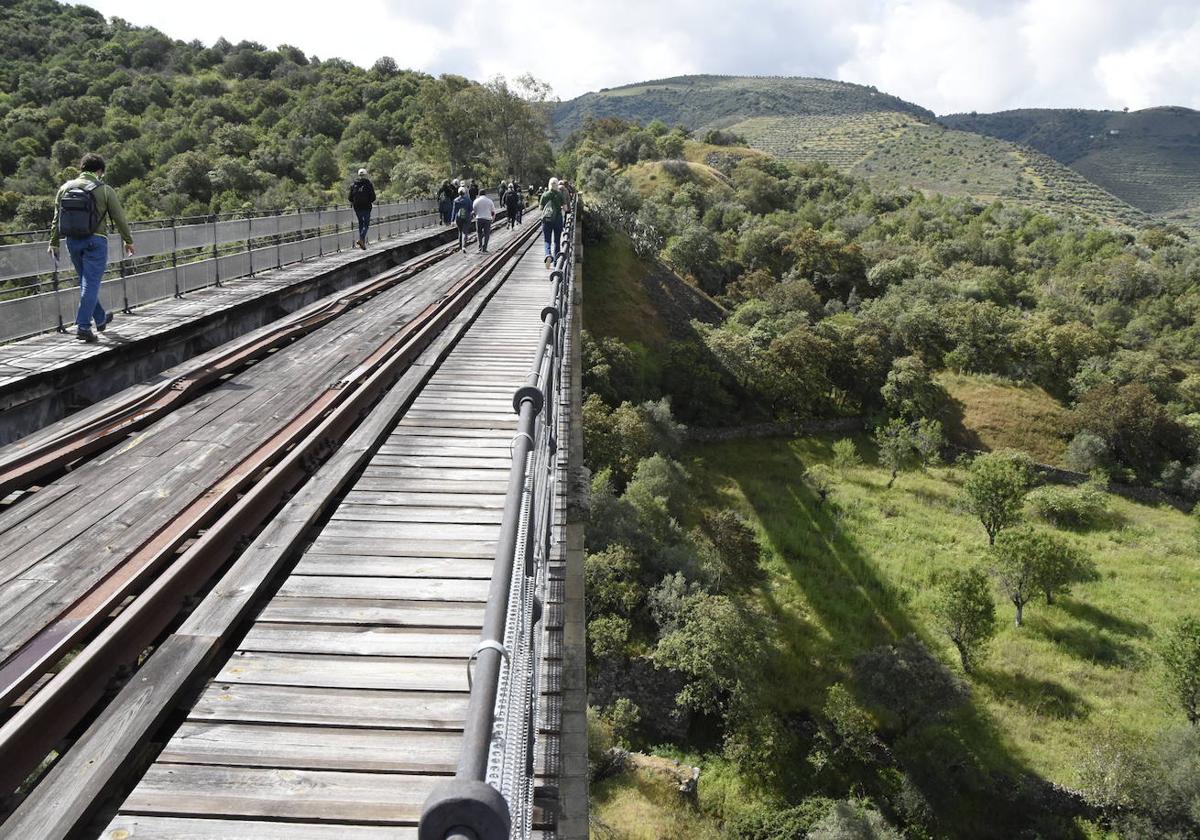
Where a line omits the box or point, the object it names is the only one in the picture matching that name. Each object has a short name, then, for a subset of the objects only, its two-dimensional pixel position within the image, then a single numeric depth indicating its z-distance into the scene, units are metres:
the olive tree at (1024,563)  22.92
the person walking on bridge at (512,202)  26.38
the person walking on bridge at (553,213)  16.08
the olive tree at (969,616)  20.39
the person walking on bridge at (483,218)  20.58
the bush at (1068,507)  29.59
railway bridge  2.60
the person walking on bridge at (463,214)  21.81
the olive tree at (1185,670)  18.77
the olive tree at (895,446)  32.56
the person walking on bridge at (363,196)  17.92
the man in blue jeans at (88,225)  8.05
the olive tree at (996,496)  27.08
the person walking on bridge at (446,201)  29.62
